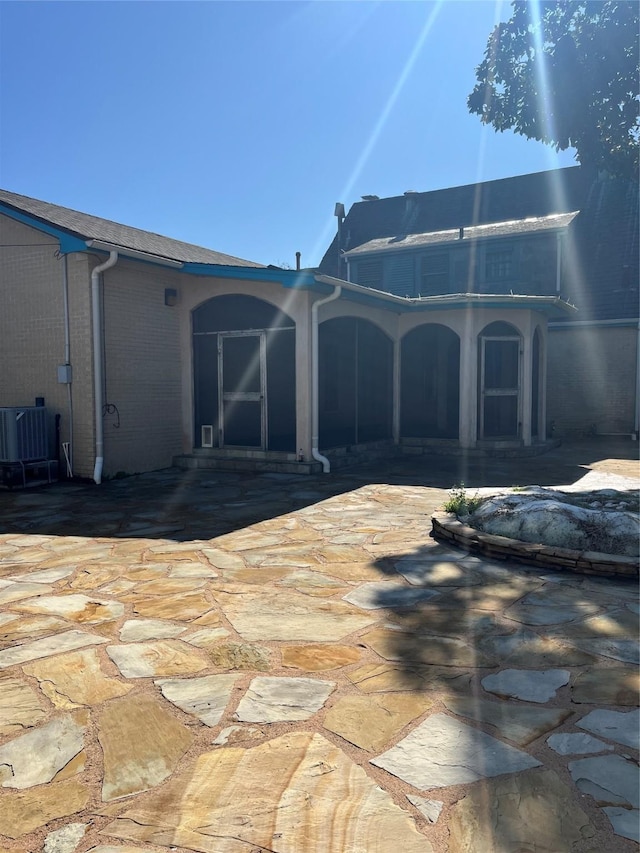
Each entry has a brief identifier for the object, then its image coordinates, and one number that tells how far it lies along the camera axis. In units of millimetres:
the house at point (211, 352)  8648
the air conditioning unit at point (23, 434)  8141
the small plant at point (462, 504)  5402
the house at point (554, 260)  15711
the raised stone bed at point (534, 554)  4152
